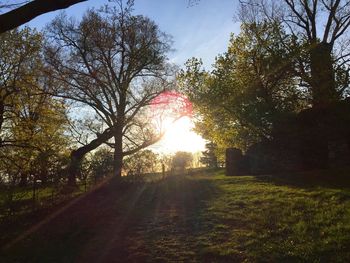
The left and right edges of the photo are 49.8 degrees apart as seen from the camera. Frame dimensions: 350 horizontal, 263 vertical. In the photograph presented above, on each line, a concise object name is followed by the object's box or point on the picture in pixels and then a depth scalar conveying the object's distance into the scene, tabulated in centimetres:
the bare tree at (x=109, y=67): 2712
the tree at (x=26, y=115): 1955
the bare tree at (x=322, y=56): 2303
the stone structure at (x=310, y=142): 2145
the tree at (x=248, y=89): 2405
